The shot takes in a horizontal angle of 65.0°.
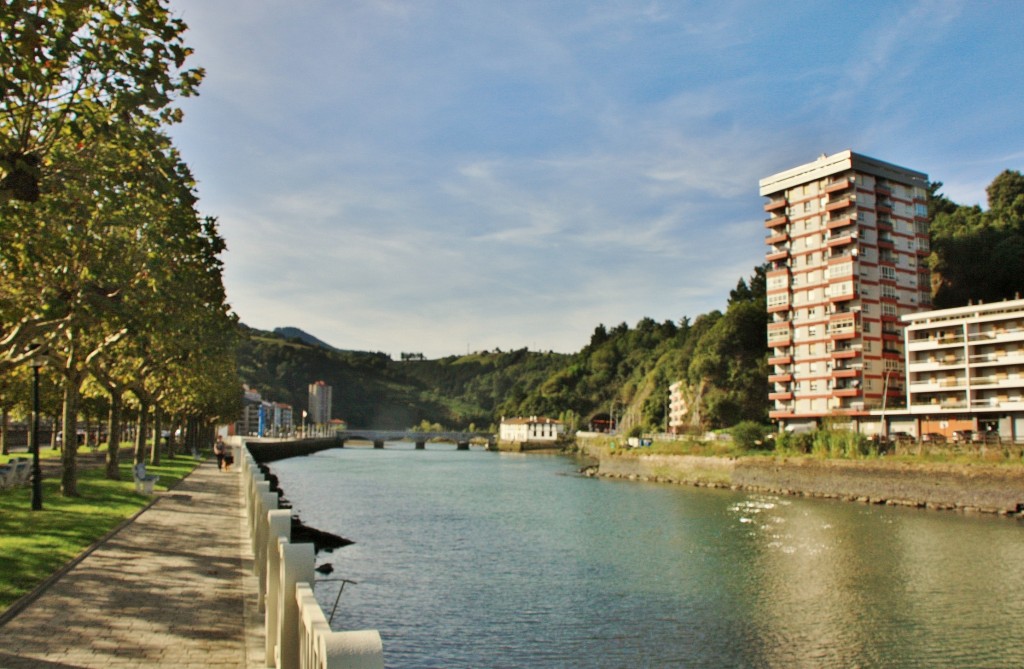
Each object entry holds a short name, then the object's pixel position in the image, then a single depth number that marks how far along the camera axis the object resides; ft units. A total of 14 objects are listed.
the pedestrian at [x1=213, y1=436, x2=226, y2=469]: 157.77
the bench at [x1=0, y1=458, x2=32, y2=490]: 91.97
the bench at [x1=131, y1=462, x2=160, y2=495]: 94.73
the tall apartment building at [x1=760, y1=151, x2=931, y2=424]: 255.29
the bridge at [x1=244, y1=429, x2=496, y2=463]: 341.82
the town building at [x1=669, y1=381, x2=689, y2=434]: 404.69
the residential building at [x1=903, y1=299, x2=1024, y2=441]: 213.87
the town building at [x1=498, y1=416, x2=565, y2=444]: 635.25
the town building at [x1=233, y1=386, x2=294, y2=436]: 549.05
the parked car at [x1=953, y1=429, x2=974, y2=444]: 200.09
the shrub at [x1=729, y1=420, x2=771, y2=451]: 253.44
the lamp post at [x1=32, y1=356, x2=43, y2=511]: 70.44
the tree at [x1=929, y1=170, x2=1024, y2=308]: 280.51
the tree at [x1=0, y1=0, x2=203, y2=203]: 37.96
